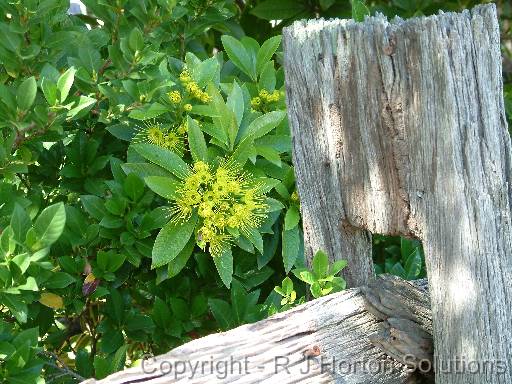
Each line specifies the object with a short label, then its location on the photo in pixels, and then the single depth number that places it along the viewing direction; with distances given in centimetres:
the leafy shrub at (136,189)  139
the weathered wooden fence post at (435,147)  125
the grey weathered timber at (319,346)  127
